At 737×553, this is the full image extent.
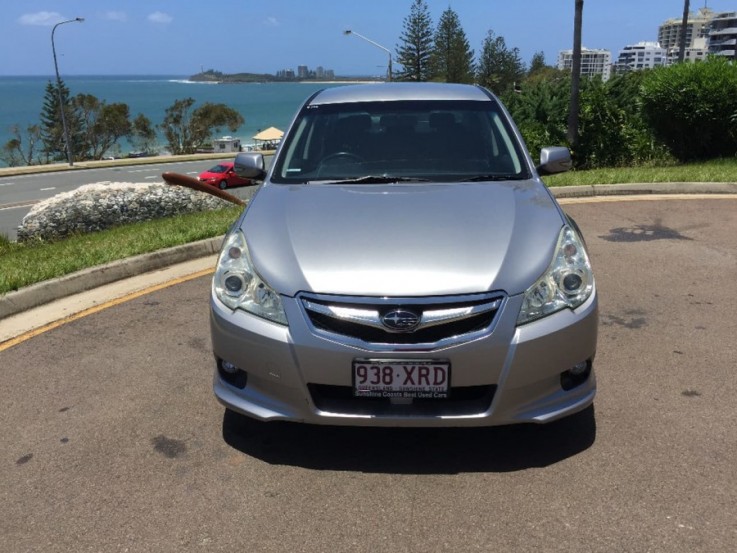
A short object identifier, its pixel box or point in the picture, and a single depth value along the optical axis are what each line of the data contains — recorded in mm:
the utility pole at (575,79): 14016
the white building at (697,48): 150750
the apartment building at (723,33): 141250
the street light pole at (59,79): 44531
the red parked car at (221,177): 34969
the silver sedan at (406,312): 2814
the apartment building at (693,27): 179975
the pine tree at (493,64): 83062
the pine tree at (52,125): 81088
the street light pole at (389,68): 43506
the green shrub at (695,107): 12938
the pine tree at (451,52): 69625
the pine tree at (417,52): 62031
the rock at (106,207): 9195
